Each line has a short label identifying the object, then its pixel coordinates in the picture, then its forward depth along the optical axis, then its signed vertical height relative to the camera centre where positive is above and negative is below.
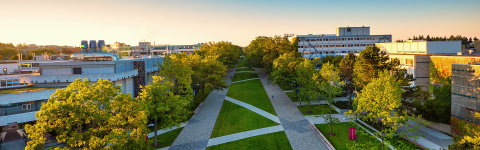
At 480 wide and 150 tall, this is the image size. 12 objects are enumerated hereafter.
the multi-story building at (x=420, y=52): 38.77 +1.39
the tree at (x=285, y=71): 47.88 -1.61
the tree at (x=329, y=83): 31.80 -2.63
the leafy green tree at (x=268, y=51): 78.38 +3.35
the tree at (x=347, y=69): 43.06 -1.22
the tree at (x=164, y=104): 24.98 -3.92
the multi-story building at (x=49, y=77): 25.45 -1.59
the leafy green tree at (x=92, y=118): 14.96 -3.26
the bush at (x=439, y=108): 28.72 -5.11
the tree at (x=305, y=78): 38.10 -2.50
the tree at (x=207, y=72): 46.03 -1.56
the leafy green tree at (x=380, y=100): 19.75 -2.95
